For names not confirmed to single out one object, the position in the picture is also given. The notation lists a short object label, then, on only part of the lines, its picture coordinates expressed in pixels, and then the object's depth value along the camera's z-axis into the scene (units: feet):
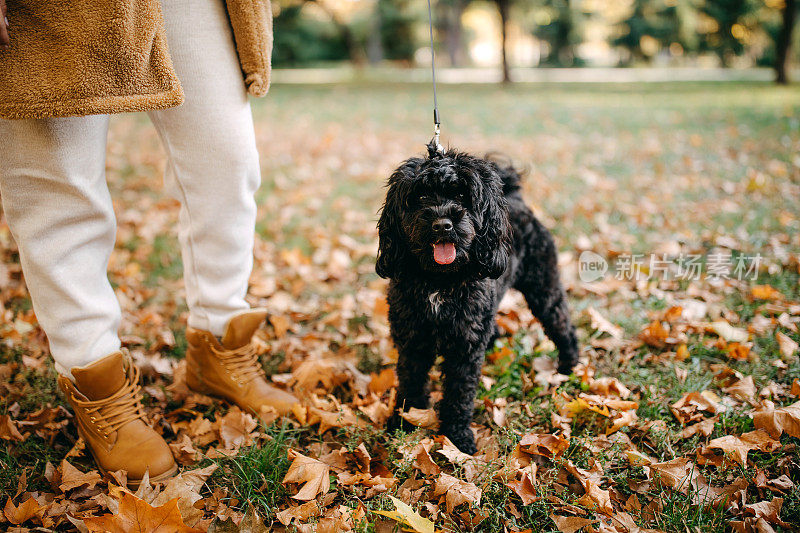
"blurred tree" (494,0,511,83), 64.69
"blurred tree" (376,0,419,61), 113.91
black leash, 7.28
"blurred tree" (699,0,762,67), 97.96
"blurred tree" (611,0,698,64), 116.67
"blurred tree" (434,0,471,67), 133.18
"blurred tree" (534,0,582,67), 124.16
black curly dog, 6.83
